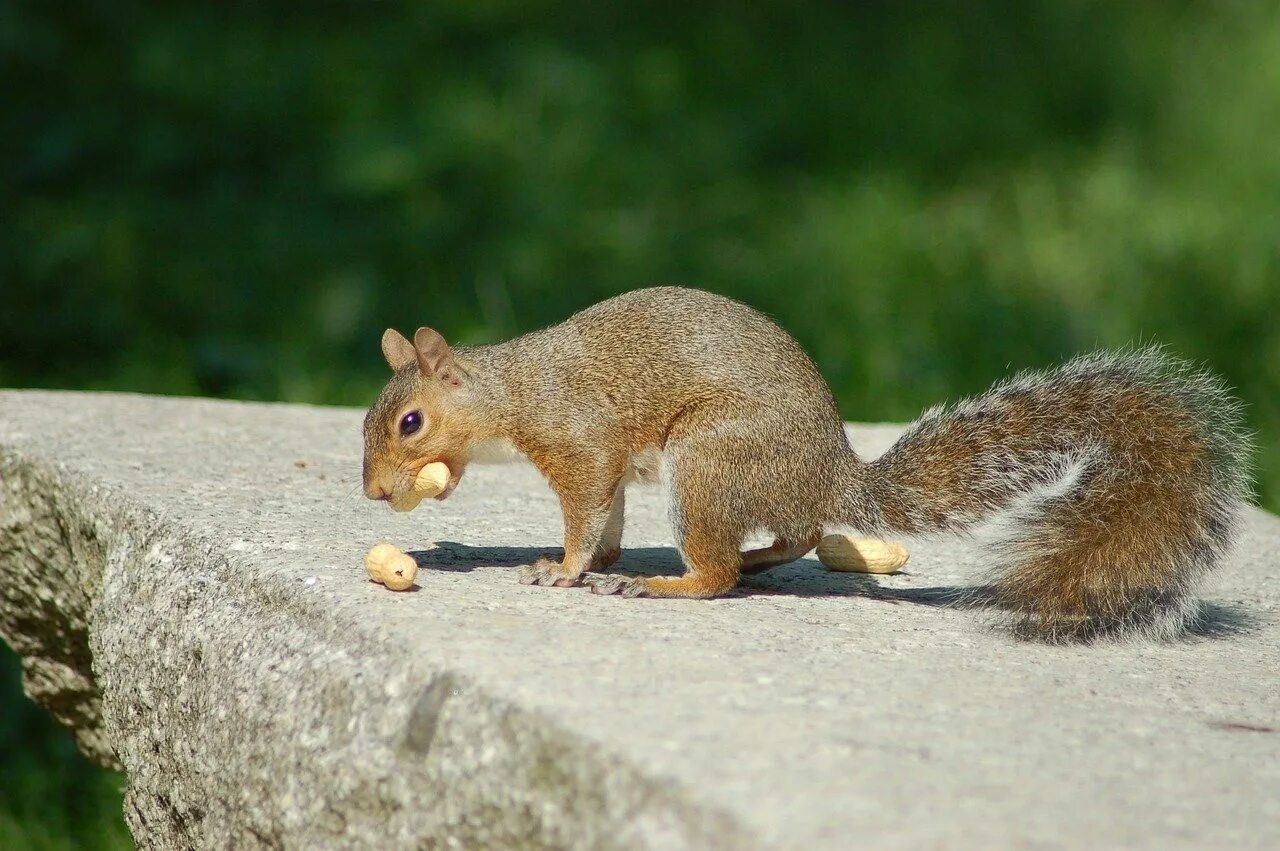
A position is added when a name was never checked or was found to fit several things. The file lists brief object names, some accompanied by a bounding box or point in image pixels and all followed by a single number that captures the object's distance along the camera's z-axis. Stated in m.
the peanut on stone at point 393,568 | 4.99
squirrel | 5.42
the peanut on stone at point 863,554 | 6.37
